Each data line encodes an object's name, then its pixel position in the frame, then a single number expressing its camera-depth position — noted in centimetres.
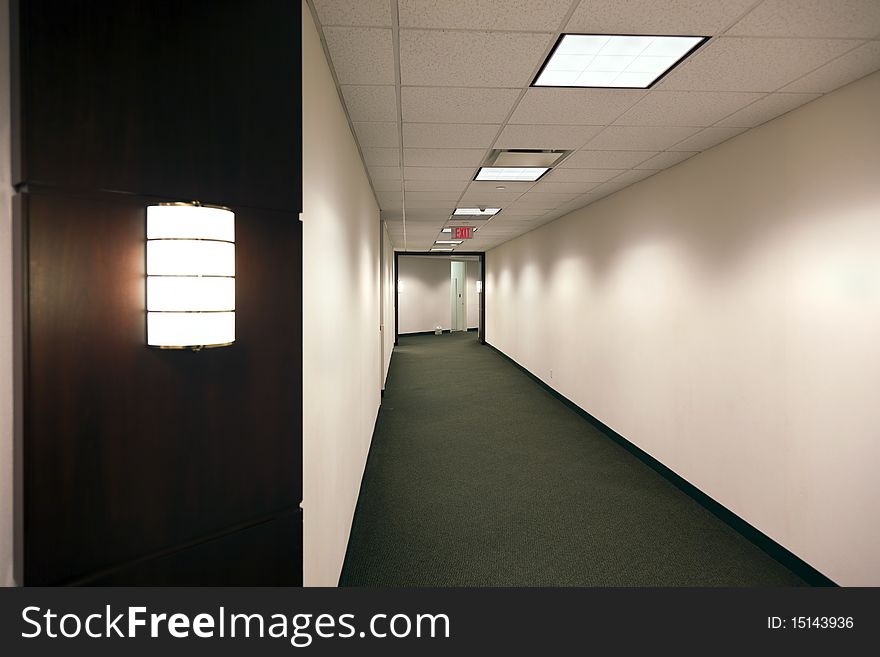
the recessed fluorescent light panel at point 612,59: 189
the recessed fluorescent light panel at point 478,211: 607
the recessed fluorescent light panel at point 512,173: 390
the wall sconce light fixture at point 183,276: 107
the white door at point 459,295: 1672
